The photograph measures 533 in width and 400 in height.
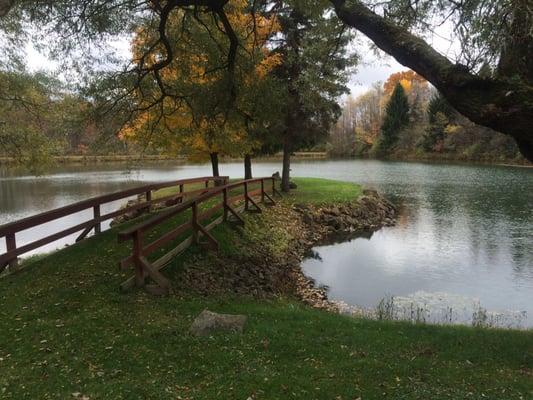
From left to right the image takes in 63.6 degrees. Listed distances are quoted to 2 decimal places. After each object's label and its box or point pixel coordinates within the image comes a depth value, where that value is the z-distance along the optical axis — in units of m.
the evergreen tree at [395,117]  73.81
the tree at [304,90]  18.39
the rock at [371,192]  23.54
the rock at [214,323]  5.79
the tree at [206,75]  10.41
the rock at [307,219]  17.96
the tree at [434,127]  62.80
